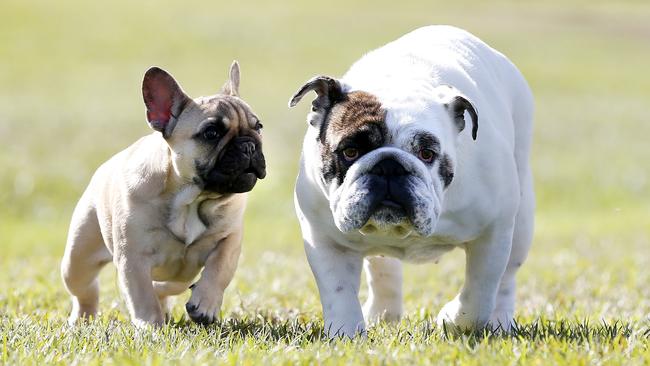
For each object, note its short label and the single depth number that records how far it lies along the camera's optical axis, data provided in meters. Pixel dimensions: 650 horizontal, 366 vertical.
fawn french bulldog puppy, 12.39
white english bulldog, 10.31
